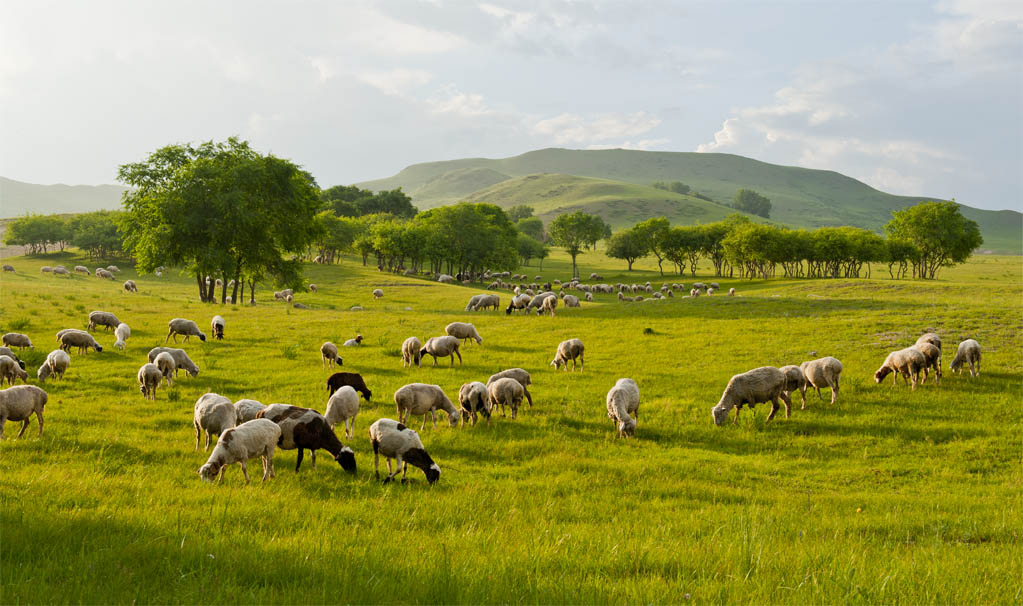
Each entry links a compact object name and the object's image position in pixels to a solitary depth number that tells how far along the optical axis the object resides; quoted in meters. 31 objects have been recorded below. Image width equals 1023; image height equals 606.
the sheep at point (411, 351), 21.62
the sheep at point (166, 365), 16.69
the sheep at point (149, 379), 15.23
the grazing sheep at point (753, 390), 14.70
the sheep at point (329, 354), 20.62
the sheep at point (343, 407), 12.38
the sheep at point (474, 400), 13.84
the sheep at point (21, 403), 10.54
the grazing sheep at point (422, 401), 13.09
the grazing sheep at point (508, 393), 14.57
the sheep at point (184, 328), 24.28
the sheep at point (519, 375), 16.65
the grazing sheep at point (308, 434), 10.02
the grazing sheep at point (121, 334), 22.13
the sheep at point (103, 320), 25.19
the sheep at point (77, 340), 20.70
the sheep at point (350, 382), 15.38
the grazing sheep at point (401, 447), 9.51
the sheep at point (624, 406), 13.33
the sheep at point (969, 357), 18.59
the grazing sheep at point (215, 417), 10.71
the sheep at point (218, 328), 25.80
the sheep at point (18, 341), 20.33
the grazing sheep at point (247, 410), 11.44
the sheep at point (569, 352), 21.08
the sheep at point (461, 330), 26.00
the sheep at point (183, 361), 17.73
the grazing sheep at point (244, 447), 8.80
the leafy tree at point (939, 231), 84.06
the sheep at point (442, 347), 21.42
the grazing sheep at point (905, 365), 17.38
